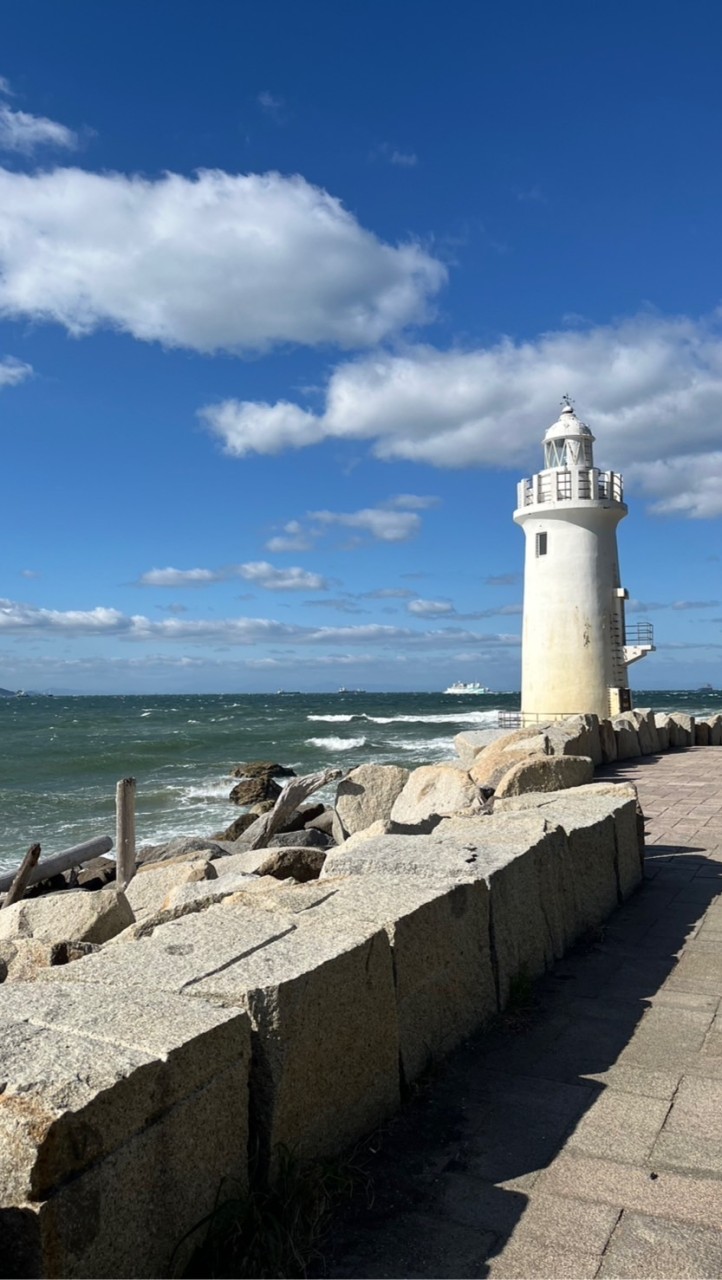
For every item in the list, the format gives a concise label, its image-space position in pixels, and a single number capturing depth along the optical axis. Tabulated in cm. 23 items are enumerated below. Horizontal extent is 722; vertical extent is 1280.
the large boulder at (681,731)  1593
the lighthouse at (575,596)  1998
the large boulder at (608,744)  1311
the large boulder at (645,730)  1424
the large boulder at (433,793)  840
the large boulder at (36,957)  432
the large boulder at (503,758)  969
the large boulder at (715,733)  1611
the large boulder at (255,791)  2000
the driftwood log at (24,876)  918
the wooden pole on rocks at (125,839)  1039
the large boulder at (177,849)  1128
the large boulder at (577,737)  1079
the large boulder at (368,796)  1005
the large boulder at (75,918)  555
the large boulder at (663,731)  1520
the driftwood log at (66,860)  1000
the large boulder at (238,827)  1363
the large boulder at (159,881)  727
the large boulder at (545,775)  787
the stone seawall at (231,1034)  192
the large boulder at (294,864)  658
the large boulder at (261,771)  2728
